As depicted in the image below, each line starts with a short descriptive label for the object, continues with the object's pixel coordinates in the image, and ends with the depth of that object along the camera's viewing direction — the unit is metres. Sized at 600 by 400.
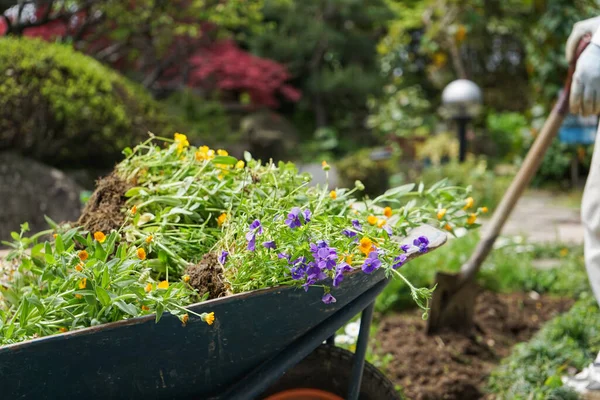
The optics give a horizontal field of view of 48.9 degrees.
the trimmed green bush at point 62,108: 4.53
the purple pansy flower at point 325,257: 1.42
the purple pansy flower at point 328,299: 1.45
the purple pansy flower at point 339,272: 1.42
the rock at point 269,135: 9.22
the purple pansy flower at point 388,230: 1.61
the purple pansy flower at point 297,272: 1.42
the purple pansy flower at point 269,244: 1.45
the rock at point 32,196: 4.39
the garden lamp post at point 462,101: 6.41
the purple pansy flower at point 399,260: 1.50
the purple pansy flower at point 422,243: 1.56
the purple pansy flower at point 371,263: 1.44
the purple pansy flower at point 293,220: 1.47
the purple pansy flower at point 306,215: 1.50
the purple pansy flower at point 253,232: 1.47
